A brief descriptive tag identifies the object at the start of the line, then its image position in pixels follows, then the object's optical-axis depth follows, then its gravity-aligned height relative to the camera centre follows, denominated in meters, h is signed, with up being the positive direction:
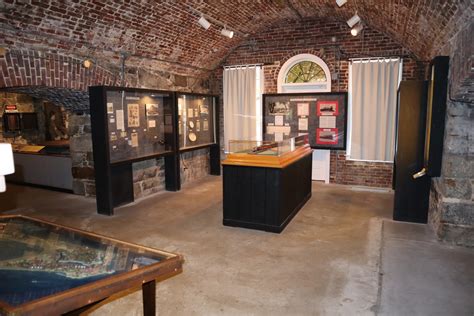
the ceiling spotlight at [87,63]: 5.34 +0.82
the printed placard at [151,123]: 6.62 -0.15
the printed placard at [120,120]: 5.77 -0.08
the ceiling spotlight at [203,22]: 5.99 +1.64
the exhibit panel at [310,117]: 7.59 -0.06
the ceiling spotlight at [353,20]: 5.85 +1.61
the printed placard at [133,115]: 6.08 +0.01
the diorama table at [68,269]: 1.72 -0.92
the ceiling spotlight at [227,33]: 6.65 +1.61
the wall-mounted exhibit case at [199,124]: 7.45 -0.21
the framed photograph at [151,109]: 6.54 +0.12
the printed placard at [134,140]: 6.17 -0.45
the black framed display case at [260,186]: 4.72 -1.02
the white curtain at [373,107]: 7.04 +0.14
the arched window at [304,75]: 7.68 +0.90
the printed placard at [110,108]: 5.56 +0.12
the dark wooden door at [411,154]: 4.90 -0.59
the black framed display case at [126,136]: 5.47 -0.38
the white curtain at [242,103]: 8.33 +0.30
